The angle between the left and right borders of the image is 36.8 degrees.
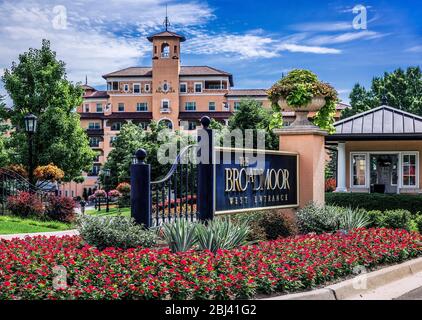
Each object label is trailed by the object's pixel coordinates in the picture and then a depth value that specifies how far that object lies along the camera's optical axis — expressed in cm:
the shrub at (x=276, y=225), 1281
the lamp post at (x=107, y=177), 6136
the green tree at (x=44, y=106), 4122
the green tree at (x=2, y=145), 3759
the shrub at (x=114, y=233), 978
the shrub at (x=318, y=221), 1355
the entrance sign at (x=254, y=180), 1229
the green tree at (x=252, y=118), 5166
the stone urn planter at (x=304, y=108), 1504
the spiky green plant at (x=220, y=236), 1020
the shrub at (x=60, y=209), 2334
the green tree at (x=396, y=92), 6053
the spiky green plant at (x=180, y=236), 1007
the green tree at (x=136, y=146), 5216
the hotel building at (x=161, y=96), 9194
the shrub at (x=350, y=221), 1381
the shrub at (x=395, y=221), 1512
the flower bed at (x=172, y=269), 741
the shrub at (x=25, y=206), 2272
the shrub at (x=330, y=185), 3906
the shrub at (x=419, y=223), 1633
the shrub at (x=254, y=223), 1202
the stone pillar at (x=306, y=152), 1506
